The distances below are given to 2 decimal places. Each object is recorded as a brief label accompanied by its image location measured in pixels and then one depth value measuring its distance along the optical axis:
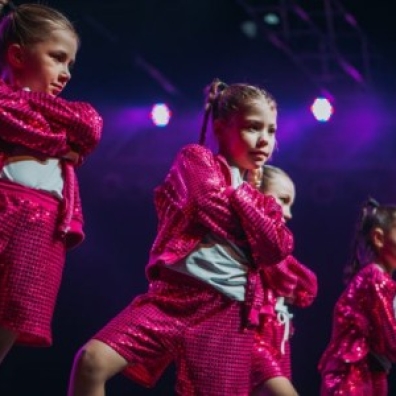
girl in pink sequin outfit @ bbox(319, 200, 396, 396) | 6.55
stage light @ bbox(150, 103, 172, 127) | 12.28
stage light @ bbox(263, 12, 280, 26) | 10.65
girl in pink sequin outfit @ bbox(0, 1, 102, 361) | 4.17
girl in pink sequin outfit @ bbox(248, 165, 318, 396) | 5.57
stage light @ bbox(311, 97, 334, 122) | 11.77
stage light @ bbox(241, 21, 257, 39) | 11.09
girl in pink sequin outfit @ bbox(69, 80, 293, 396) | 4.49
